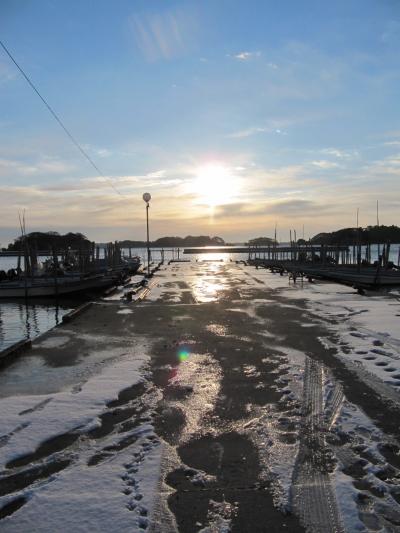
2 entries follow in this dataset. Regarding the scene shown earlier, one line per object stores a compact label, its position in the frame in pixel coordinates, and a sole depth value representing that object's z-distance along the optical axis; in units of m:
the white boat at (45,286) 32.44
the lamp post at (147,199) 34.74
